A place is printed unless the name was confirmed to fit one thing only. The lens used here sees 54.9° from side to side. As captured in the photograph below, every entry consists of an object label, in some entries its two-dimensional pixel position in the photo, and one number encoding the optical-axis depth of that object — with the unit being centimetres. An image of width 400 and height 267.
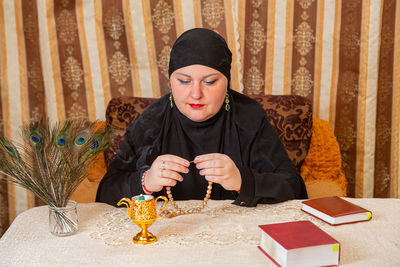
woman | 147
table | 96
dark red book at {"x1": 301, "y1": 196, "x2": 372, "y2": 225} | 118
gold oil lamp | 105
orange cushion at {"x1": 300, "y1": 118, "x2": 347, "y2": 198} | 219
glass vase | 111
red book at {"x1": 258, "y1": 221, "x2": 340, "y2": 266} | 91
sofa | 215
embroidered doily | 107
